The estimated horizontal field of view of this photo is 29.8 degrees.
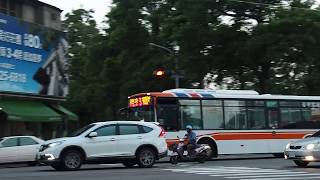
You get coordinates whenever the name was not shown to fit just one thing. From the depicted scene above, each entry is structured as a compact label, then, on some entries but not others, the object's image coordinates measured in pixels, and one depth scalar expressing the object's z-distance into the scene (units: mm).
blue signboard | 34562
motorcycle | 24891
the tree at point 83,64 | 50500
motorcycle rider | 25141
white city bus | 26844
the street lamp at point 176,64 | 38662
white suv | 20703
